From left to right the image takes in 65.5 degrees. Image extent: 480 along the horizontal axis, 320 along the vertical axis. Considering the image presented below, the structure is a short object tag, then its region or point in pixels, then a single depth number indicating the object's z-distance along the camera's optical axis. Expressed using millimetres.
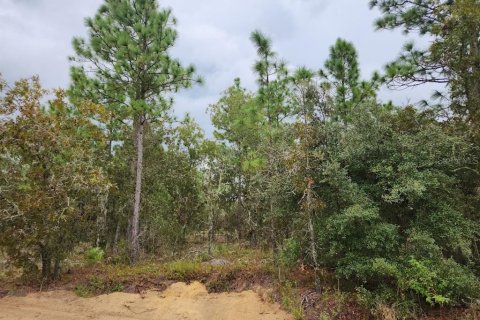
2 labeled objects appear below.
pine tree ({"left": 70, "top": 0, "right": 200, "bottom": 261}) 13031
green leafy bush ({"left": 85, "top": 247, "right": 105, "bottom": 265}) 12778
